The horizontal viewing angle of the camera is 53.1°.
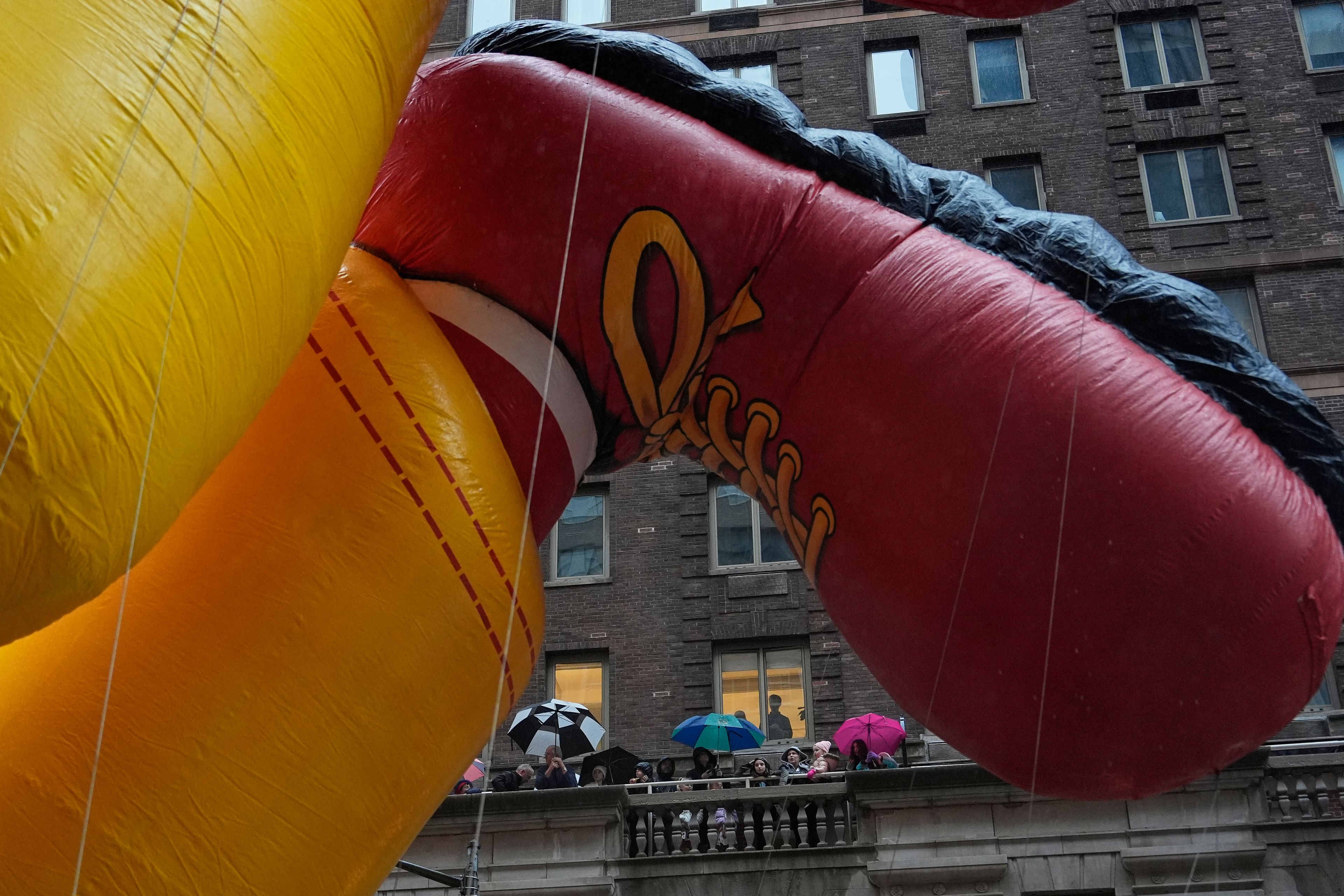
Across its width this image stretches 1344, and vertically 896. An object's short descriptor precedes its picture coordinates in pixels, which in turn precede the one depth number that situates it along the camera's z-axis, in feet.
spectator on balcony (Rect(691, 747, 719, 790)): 46.01
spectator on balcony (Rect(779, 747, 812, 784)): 49.96
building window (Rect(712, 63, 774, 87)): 72.95
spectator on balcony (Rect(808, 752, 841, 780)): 48.60
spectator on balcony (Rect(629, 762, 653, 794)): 50.67
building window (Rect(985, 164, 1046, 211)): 68.80
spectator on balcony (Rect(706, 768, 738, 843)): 48.06
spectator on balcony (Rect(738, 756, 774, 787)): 48.78
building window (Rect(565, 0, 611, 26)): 75.56
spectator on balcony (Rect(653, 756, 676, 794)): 49.88
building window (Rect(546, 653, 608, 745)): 63.52
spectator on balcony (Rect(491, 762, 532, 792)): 49.60
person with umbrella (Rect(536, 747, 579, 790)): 48.49
